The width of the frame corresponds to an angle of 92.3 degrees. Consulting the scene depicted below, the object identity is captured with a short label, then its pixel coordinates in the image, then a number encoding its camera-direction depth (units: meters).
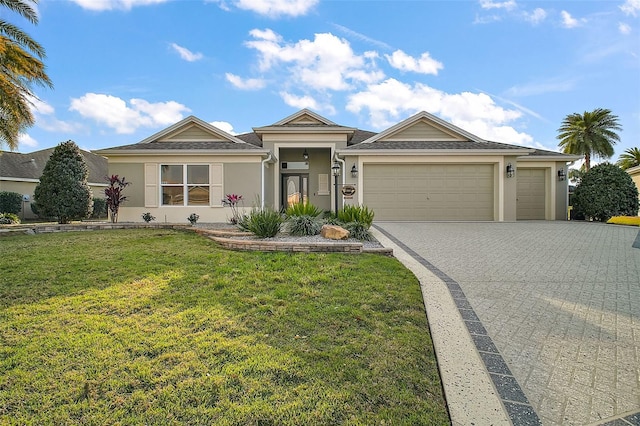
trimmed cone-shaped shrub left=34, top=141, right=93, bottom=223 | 13.15
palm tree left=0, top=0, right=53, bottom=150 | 10.14
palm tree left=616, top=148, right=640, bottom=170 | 25.05
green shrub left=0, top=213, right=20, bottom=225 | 13.70
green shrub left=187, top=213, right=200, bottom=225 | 11.40
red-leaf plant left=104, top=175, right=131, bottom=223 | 12.48
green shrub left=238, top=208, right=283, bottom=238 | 8.12
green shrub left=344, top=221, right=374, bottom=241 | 8.29
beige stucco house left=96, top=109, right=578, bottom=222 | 13.17
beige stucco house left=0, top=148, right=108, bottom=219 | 20.61
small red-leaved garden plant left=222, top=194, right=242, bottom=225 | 11.00
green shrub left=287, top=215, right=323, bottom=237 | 8.66
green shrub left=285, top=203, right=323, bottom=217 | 9.50
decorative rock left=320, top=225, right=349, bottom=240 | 7.80
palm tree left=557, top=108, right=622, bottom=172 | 22.91
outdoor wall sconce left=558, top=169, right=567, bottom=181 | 15.34
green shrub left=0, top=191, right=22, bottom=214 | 18.91
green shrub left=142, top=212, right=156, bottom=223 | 12.24
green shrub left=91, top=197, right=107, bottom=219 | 21.02
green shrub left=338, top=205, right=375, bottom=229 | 8.95
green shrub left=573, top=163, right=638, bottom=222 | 14.41
